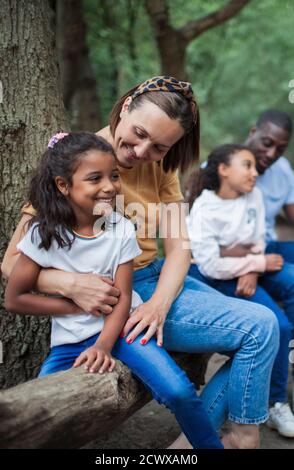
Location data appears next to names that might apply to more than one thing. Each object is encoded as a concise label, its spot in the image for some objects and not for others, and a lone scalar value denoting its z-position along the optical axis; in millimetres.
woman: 2057
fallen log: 1583
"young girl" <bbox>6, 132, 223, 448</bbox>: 1958
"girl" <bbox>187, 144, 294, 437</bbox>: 2887
